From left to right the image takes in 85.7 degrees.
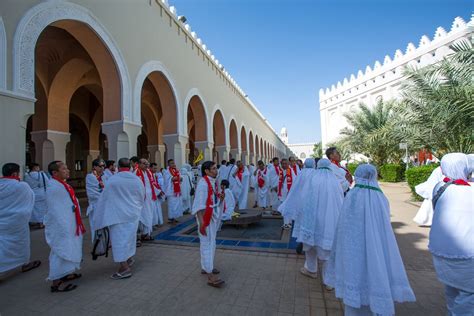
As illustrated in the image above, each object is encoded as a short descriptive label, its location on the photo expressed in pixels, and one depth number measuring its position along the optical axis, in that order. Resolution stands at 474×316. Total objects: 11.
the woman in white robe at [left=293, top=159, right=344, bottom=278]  3.29
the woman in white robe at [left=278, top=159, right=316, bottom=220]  3.78
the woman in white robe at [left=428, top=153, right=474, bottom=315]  2.06
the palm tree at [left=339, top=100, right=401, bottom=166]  17.65
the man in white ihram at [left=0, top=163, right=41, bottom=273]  3.63
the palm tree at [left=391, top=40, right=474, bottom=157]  7.16
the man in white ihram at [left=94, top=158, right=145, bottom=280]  3.58
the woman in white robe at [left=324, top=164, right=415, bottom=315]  2.07
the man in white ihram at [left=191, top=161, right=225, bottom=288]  3.25
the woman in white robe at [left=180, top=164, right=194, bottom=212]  8.27
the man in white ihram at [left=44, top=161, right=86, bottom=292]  3.21
